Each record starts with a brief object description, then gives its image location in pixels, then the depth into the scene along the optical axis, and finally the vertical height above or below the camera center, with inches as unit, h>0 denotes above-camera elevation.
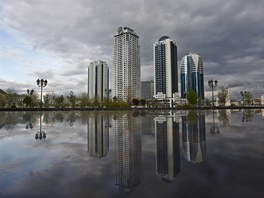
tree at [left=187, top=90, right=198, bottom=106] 3166.8 +74.5
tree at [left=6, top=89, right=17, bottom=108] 3272.6 +120.2
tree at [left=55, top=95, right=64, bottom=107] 3084.9 +48.5
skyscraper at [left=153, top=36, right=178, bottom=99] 5925.2 +1046.7
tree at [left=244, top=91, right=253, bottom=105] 3695.6 +88.5
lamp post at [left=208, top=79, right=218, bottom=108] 2317.9 +220.1
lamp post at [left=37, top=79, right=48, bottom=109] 1962.5 +210.8
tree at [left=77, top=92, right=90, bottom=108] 3147.1 +44.1
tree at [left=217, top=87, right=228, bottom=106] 3324.1 +120.2
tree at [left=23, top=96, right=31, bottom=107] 2970.5 +49.6
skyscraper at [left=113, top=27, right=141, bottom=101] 5762.8 +1173.9
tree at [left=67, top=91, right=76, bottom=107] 3195.9 +78.5
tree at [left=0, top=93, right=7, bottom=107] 3291.1 +57.9
